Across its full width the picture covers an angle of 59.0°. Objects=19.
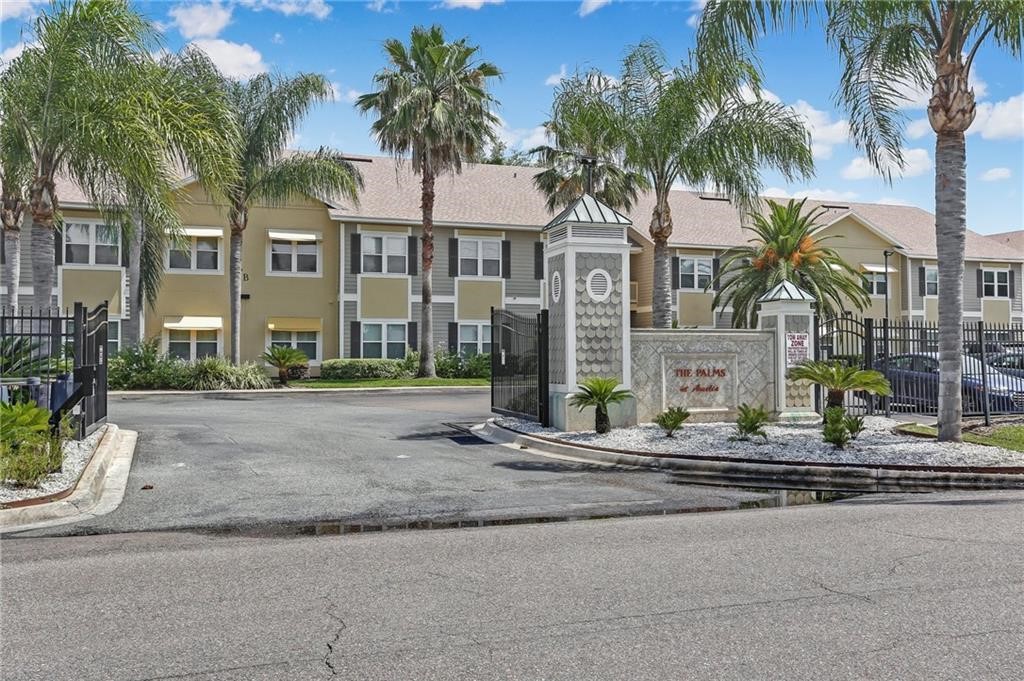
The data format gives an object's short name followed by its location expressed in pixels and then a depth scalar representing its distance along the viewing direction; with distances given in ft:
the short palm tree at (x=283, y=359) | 100.63
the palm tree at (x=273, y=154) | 97.66
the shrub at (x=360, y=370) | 105.50
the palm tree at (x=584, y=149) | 76.43
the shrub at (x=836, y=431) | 45.50
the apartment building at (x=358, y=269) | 108.27
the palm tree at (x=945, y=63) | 45.62
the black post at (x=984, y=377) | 55.93
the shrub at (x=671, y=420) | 49.88
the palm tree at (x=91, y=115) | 48.57
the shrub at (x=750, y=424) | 48.60
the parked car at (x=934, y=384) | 60.18
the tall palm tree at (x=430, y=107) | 96.94
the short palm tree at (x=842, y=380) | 50.14
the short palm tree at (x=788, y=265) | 99.35
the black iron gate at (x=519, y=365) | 56.44
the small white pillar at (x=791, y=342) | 58.65
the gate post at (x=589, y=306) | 53.78
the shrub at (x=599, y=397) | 51.65
